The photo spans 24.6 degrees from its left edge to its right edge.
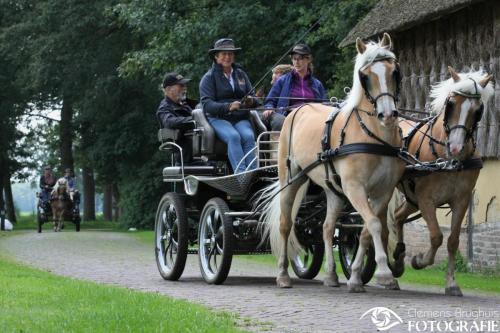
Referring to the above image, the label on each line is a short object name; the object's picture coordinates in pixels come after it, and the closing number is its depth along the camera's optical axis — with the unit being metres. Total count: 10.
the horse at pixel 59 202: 35.16
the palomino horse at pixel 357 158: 10.74
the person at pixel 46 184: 35.75
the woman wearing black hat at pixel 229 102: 13.43
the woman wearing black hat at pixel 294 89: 13.64
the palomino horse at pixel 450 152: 10.91
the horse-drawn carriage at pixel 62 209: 35.22
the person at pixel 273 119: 13.66
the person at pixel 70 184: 35.62
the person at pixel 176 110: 14.34
